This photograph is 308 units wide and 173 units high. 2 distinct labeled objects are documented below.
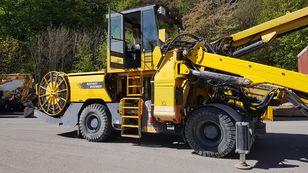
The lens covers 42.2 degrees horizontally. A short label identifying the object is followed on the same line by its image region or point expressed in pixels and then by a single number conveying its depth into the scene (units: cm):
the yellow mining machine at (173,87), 841
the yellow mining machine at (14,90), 2341
